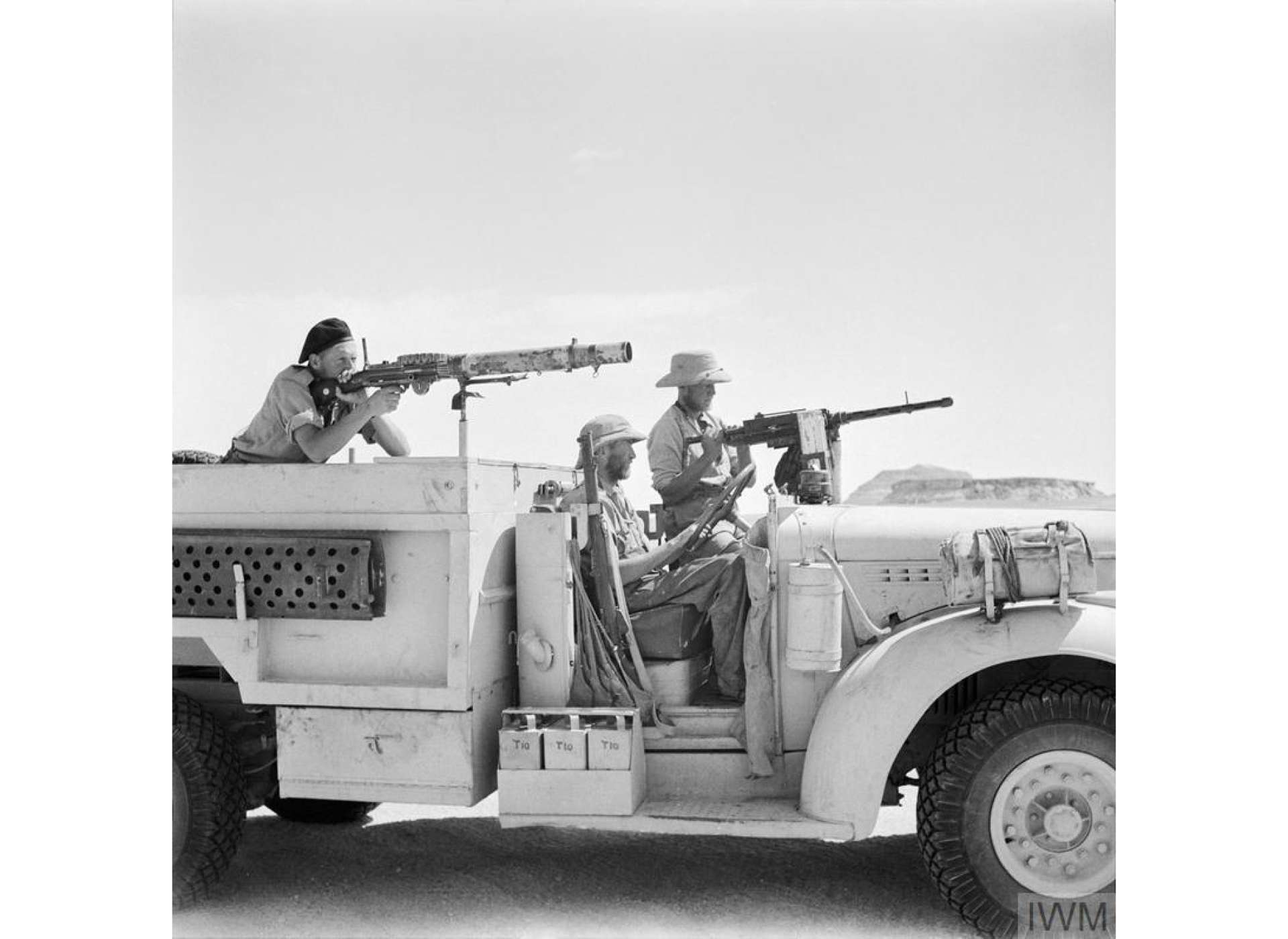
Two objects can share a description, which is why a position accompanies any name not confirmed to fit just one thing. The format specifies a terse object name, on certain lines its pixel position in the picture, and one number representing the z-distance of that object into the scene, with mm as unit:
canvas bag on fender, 4172
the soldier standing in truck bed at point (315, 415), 4645
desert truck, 4086
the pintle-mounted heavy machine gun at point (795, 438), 6391
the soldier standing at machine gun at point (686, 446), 6246
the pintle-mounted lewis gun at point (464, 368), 4680
